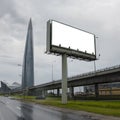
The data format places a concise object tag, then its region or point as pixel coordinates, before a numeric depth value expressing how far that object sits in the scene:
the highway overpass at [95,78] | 73.01
